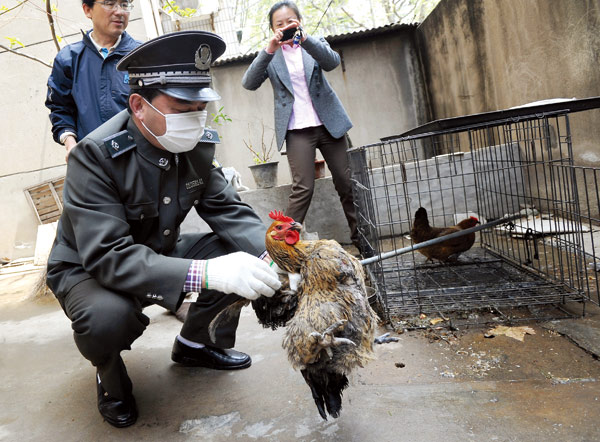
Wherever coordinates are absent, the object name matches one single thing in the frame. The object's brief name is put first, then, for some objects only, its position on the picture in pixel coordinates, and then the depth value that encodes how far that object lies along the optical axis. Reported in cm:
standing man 274
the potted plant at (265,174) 509
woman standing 405
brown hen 377
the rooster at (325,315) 153
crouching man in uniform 181
